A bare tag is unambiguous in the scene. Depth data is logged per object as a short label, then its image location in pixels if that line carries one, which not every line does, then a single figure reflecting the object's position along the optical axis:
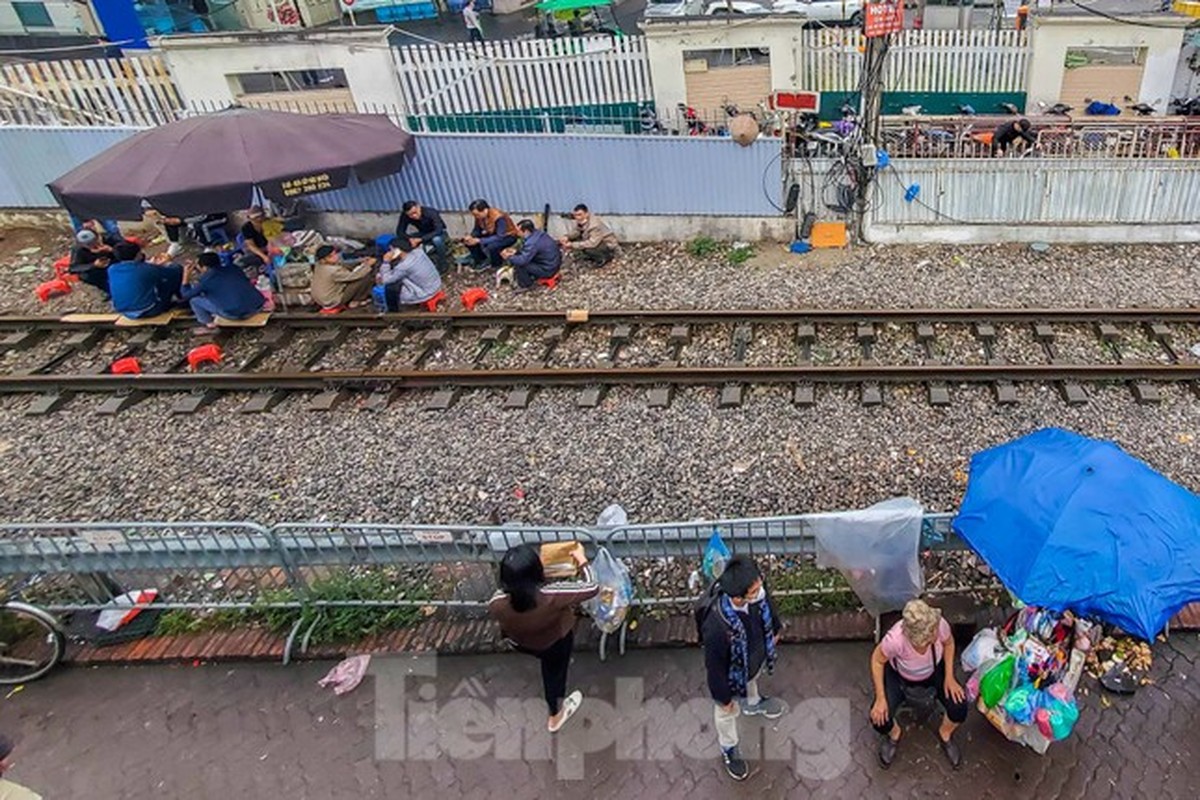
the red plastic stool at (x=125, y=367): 9.27
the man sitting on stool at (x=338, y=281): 9.98
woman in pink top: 4.12
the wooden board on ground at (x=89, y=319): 10.11
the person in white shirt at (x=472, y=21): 21.99
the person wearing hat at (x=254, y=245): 10.89
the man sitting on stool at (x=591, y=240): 10.70
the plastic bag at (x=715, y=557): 4.79
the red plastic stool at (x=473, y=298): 10.16
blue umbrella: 3.79
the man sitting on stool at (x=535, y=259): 10.18
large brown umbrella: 8.86
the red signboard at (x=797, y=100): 10.61
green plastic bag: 4.39
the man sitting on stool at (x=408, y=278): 9.87
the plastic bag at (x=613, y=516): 5.65
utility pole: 9.54
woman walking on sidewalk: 4.27
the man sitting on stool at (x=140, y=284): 9.82
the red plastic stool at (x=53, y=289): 11.20
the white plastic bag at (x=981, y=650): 4.54
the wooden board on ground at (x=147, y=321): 10.00
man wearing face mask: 4.08
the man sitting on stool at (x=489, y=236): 10.86
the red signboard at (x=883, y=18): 9.03
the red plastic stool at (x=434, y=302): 10.13
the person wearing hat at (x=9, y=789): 3.86
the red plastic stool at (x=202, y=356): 9.38
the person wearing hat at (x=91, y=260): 10.56
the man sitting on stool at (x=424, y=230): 11.11
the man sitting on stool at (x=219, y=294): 9.68
